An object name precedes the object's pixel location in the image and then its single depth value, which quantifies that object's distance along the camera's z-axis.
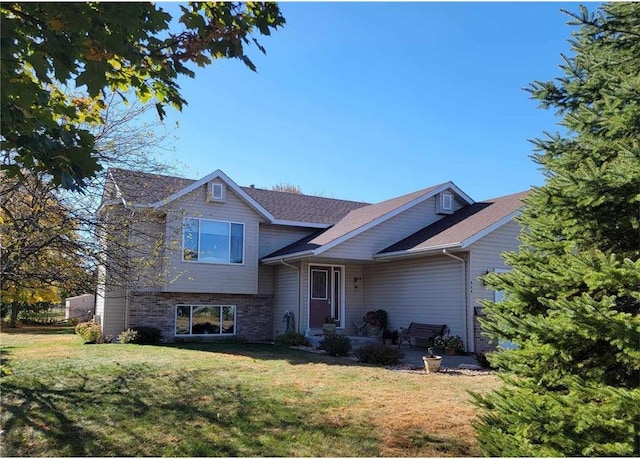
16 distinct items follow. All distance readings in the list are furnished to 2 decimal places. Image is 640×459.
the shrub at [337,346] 13.88
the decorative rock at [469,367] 11.77
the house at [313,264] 15.45
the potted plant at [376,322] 17.77
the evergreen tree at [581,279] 3.72
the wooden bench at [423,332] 15.57
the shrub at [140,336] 15.90
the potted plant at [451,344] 14.59
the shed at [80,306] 29.06
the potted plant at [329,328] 16.88
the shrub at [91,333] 16.78
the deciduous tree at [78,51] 3.48
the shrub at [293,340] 16.36
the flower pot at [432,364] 10.99
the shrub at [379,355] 12.25
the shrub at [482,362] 11.75
